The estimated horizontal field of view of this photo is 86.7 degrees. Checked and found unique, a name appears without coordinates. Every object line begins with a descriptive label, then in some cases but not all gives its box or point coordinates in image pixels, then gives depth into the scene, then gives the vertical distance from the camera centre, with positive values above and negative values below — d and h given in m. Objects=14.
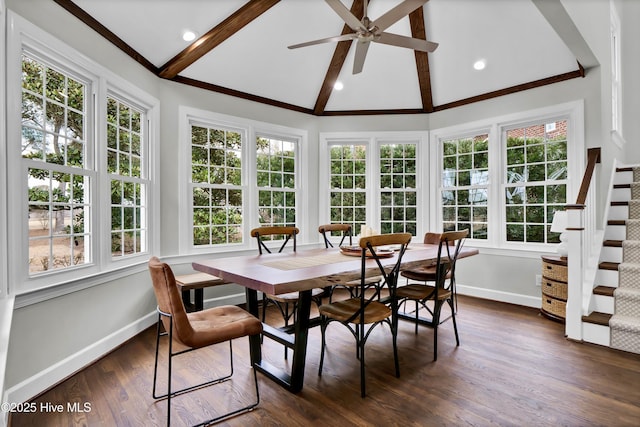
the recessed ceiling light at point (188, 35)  3.33 +1.76
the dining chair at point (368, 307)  2.18 -0.68
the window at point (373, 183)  5.25 +0.46
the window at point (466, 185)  4.71 +0.39
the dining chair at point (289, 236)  2.67 -0.36
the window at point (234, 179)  4.09 +0.45
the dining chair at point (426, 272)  3.49 -0.64
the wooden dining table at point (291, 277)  1.98 -0.39
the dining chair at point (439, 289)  2.71 -0.68
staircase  2.87 -0.67
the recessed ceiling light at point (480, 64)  4.23 +1.86
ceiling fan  2.45 +1.43
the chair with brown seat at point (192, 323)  1.78 -0.66
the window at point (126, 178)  3.16 +0.35
